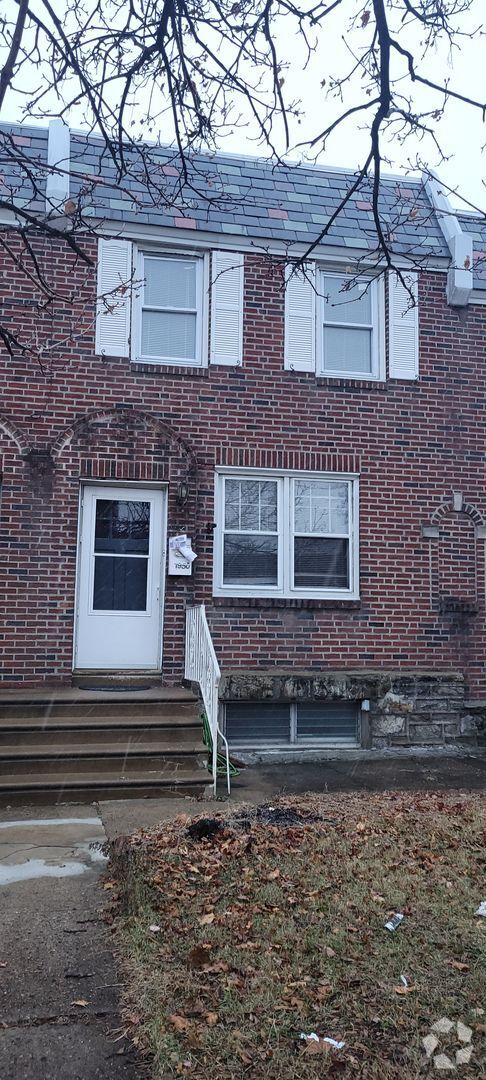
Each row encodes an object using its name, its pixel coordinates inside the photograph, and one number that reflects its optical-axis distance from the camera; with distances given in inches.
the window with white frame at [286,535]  363.9
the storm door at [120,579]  345.4
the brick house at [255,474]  343.9
